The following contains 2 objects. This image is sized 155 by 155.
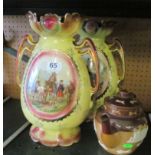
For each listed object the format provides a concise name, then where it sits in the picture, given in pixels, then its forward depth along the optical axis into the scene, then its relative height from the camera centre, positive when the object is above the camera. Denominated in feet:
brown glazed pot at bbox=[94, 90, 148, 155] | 1.96 -0.32
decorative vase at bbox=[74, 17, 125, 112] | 2.36 +0.17
